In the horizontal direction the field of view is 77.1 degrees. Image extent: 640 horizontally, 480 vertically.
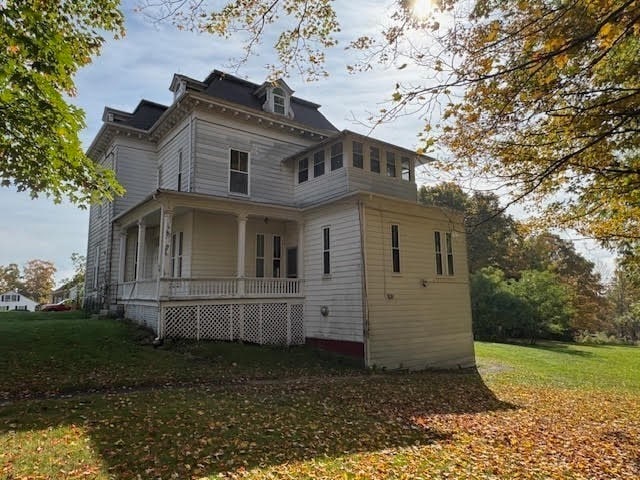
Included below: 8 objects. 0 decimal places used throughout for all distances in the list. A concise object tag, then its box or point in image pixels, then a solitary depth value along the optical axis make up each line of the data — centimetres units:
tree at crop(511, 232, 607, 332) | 3620
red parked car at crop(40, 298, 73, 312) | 2885
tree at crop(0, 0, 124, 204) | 734
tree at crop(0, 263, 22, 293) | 7681
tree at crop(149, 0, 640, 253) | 528
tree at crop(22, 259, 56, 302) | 7669
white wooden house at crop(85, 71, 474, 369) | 1319
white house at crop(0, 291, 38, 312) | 6944
